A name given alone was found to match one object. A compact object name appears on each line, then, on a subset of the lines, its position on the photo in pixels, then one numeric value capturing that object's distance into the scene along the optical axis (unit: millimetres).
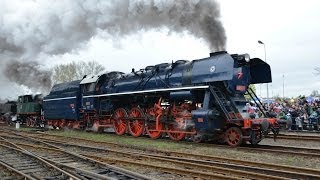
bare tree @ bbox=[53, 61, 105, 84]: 60000
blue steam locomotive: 13859
